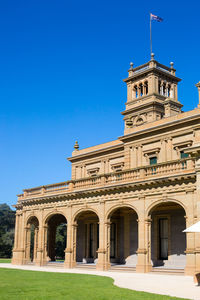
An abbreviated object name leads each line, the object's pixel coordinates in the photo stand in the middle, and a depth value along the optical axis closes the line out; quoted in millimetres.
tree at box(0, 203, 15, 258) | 65625
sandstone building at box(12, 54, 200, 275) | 24156
